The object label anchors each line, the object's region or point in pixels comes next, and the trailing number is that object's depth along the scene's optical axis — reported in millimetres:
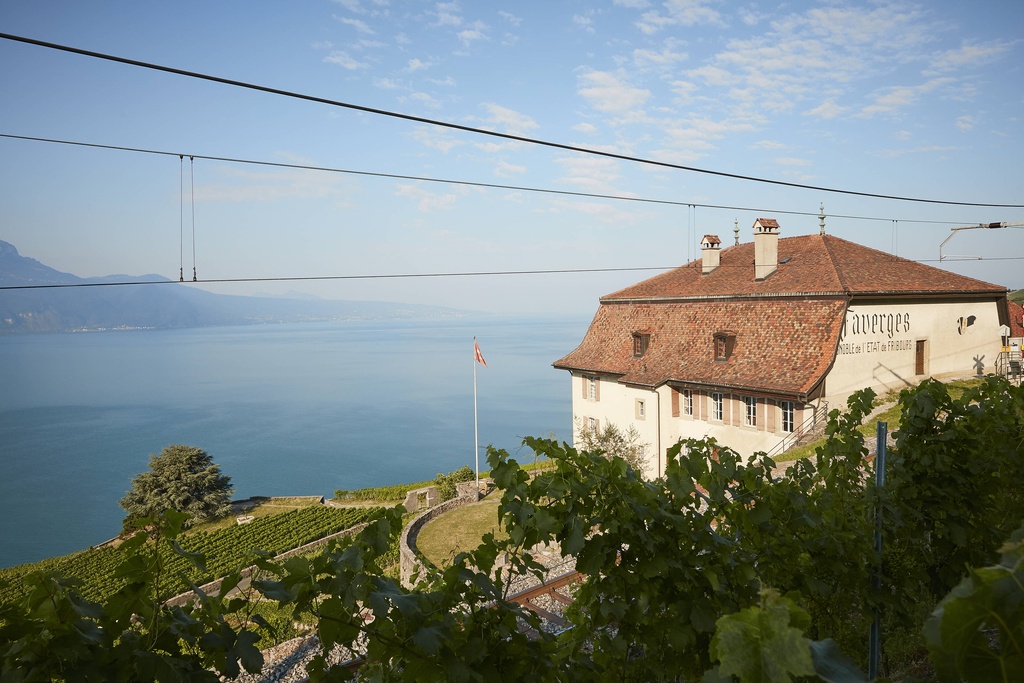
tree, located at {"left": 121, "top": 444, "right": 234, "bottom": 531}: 35344
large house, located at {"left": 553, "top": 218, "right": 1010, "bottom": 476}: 20531
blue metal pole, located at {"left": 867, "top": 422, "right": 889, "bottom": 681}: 3660
